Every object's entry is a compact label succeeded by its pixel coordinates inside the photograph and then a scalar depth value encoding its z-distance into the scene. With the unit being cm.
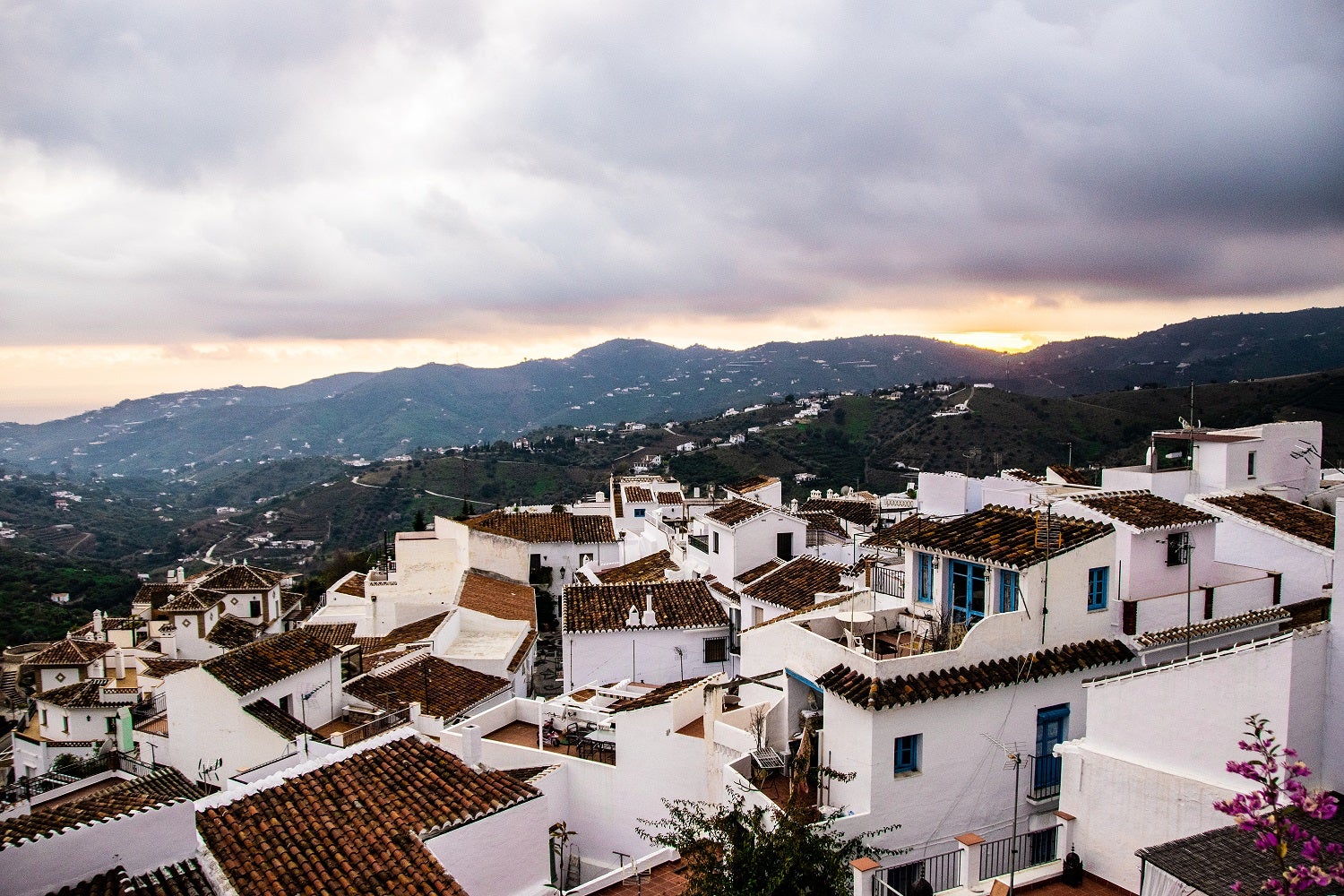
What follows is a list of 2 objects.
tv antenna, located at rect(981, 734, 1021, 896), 1347
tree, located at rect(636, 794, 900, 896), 1013
